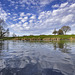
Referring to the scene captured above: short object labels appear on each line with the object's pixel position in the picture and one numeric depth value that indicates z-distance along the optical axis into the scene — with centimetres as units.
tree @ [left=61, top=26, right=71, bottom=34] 10482
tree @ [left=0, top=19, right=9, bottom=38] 5824
